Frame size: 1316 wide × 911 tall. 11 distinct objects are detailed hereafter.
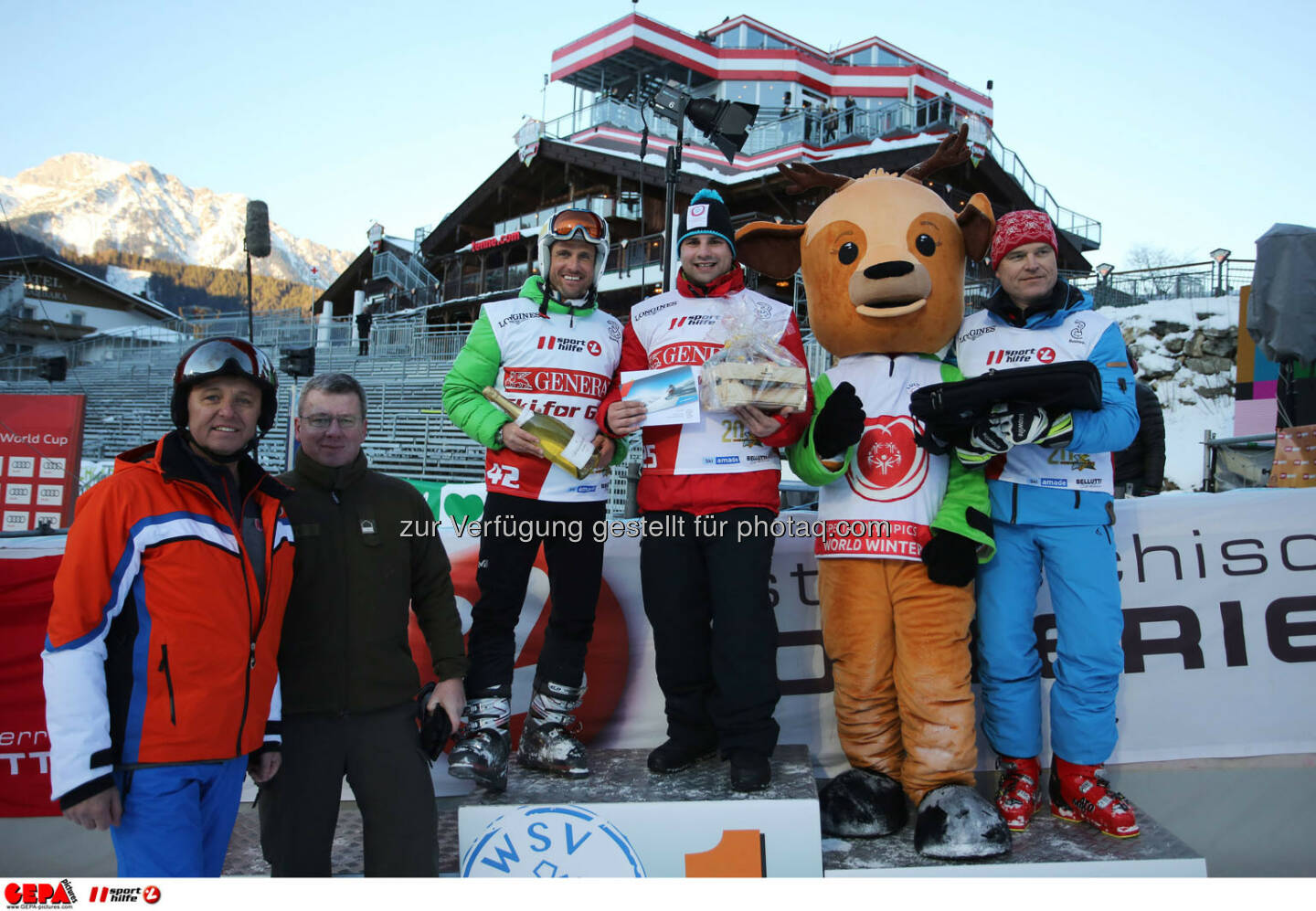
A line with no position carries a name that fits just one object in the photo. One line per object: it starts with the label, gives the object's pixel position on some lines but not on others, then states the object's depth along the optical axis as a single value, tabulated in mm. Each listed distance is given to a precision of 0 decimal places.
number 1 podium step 2785
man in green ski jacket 3307
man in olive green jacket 2713
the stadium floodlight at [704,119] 7324
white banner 3916
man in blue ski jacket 3188
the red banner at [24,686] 3686
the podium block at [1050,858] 2789
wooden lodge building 23969
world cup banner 8586
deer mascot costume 3090
